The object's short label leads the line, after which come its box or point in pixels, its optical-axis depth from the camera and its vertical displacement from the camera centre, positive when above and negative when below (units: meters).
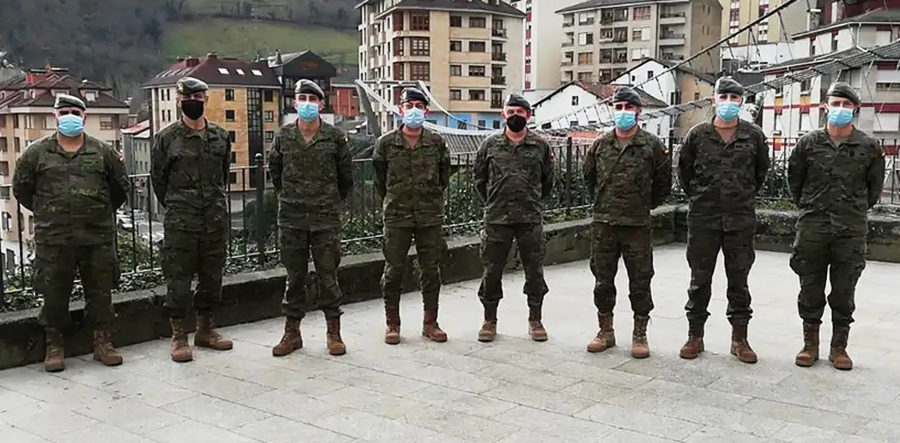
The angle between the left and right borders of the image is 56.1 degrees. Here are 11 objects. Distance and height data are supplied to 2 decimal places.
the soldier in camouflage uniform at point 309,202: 5.55 -0.32
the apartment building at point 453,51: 52.62 +6.61
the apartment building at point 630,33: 63.78 +9.33
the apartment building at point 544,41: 69.12 +9.28
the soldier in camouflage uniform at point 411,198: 5.83 -0.30
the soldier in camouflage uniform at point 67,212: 5.09 -0.35
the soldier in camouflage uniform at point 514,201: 5.80 -0.33
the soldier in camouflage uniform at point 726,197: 5.27 -0.27
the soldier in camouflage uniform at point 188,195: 5.39 -0.26
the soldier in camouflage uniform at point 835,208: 5.09 -0.33
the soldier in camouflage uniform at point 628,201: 5.46 -0.31
